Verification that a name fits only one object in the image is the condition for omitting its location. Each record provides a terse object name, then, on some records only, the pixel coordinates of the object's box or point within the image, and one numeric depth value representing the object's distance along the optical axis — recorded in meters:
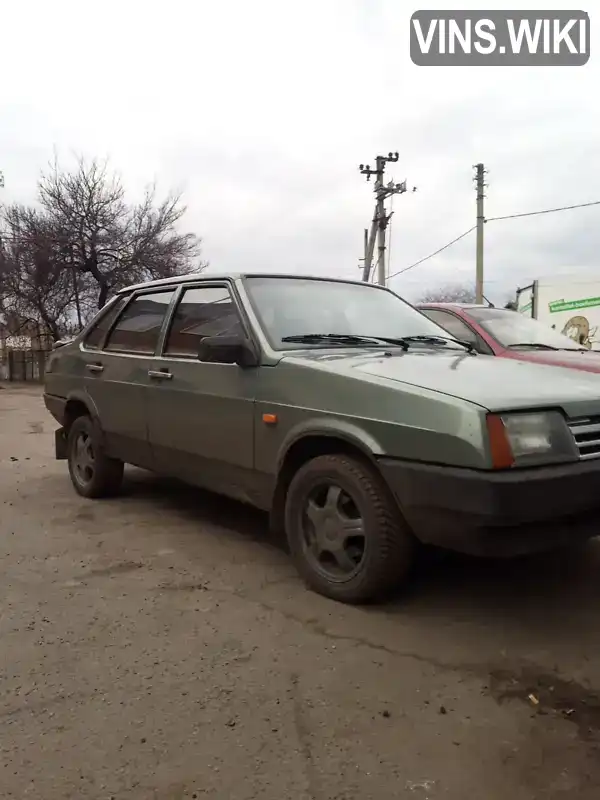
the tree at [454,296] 67.88
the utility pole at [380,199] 28.31
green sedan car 2.71
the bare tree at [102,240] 25.39
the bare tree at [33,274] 25.05
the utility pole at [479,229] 27.36
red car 5.89
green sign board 15.85
